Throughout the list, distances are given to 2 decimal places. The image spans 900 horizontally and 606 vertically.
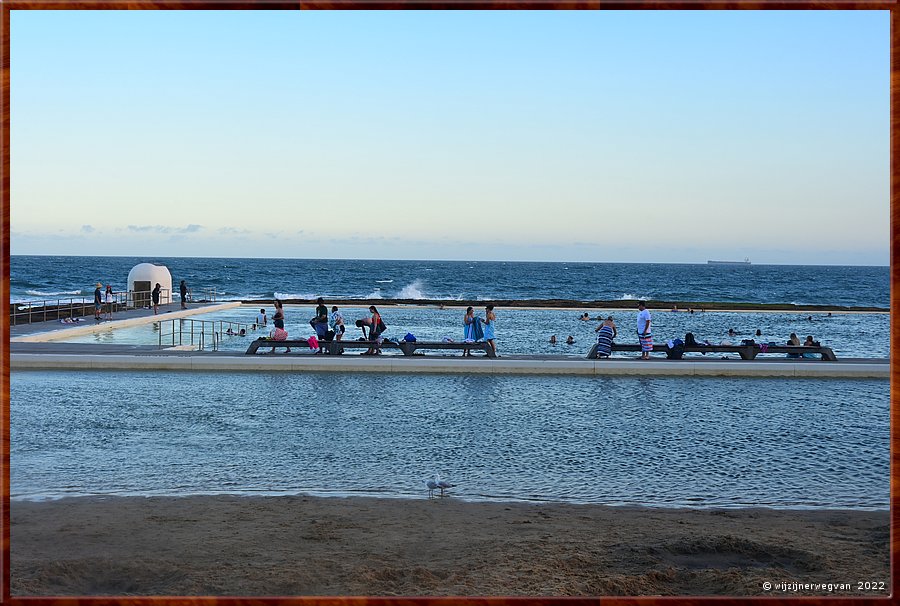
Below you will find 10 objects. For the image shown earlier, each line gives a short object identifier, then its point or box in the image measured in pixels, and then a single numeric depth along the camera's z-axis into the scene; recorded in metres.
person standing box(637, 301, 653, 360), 20.17
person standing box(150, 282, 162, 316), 32.41
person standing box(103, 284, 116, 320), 30.40
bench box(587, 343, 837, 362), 20.36
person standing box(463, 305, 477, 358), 20.81
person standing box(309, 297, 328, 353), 20.88
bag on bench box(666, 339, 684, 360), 20.47
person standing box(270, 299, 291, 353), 20.61
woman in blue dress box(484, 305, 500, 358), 20.48
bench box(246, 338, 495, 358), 20.17
